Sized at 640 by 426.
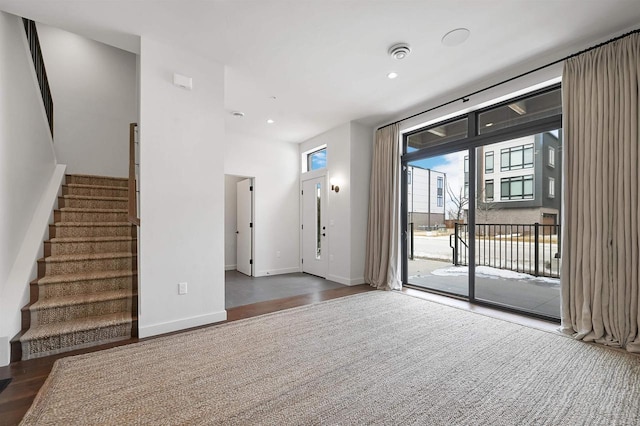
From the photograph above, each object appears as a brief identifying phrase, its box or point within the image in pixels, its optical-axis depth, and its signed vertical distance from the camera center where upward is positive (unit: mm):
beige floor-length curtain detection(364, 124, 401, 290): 4793 -14
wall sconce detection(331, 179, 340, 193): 5434 +536
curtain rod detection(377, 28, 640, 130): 2654 +1634
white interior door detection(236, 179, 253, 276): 6111 -348
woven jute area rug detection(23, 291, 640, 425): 1663 -1205
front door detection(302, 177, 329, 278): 5862 -330
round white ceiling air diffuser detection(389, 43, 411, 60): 2914 +1724
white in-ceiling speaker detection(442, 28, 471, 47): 2686 +1738
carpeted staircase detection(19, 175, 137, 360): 2533 -687
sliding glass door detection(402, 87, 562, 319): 3510 +128
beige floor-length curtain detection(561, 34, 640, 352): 2527 +165
